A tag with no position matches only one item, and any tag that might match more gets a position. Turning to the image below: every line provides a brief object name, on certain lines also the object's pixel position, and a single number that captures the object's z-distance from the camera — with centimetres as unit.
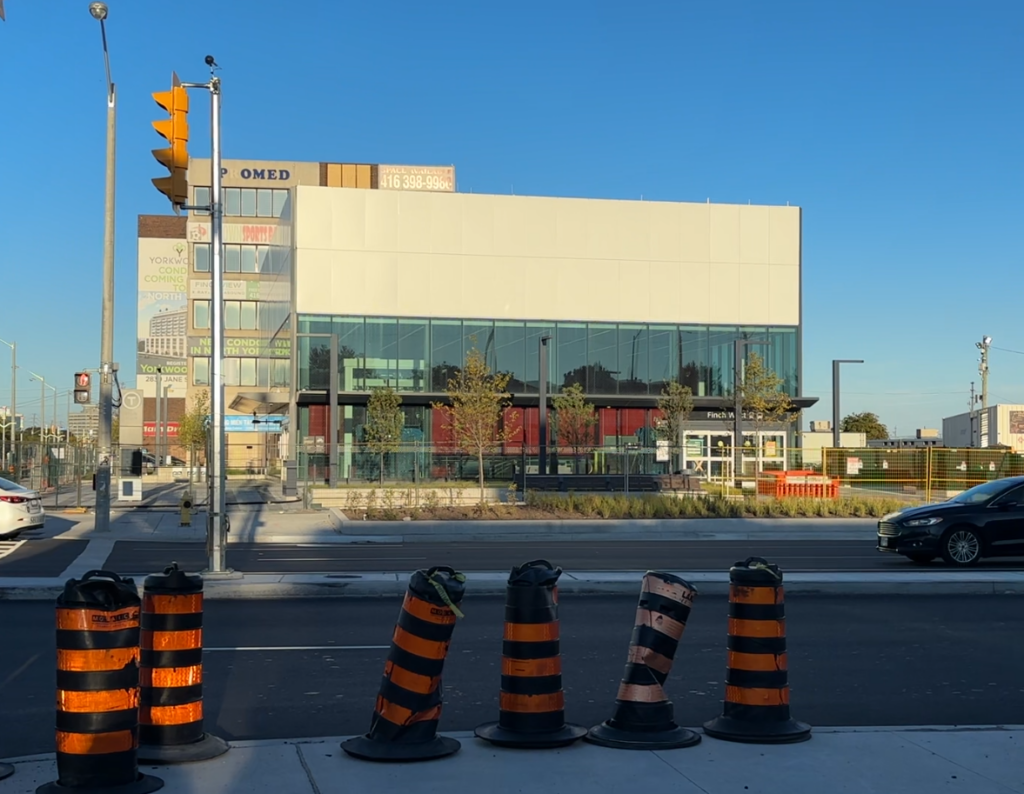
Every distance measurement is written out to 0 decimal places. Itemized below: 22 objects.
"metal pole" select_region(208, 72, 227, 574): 1616
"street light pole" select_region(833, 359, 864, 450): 4897
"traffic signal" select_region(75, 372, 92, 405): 2931
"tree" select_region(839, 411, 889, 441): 11919
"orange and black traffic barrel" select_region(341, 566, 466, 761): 659
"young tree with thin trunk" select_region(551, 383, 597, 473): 5950
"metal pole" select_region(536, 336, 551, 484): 4591
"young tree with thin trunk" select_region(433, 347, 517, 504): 4350
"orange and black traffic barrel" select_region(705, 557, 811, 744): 727
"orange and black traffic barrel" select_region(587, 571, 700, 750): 703
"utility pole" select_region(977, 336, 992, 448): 8102
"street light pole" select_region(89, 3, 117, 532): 2675
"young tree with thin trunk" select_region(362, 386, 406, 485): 5342
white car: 2342
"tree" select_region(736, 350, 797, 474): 4741
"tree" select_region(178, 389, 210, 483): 7638
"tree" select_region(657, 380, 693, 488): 5950
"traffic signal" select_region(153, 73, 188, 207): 1462
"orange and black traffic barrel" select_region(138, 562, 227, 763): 669
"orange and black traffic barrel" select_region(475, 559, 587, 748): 695
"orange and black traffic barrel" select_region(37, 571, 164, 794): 577
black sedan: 1958
